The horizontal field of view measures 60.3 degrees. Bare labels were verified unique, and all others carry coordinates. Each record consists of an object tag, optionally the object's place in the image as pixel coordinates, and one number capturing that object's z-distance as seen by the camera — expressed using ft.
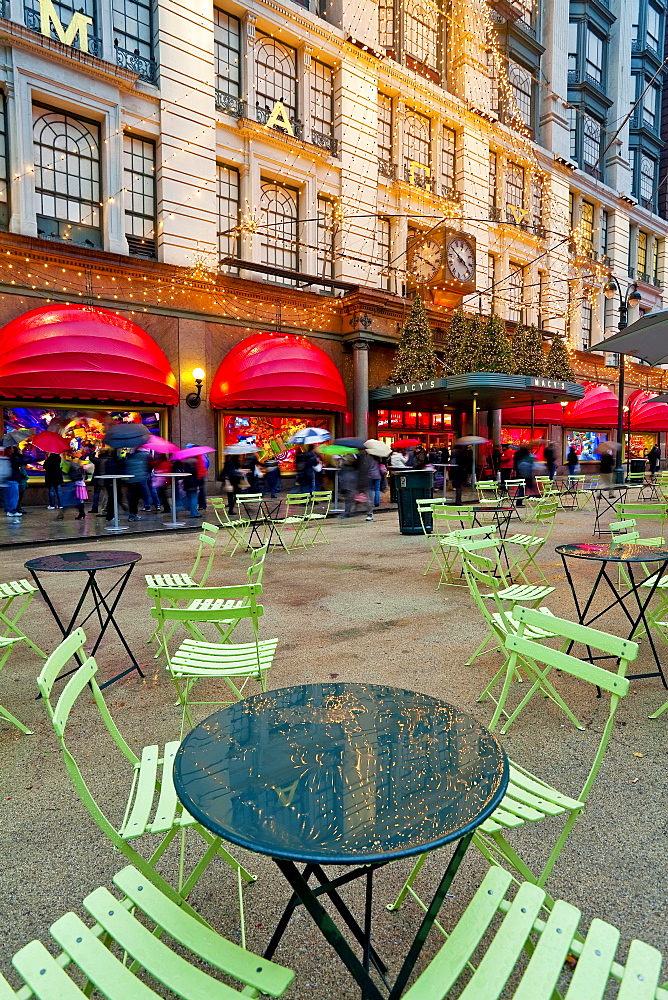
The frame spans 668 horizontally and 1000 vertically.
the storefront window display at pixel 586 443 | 112.27
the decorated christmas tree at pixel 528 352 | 88.74
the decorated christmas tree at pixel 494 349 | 77.46
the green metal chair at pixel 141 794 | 6.25
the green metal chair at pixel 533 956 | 4.82
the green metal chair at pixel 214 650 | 11.53
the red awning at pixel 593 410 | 103.60
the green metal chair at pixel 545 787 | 6.85
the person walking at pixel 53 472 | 49.61
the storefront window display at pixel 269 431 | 64.44
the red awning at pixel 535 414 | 96.22
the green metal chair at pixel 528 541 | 24.34
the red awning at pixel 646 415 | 116.16
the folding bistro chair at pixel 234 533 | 33.96
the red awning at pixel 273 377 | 59.62
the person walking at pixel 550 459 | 80.12
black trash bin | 40.55
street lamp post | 79.07
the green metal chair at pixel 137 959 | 4.83
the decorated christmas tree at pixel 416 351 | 72.33
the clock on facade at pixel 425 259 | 76.13
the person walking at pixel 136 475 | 45.14
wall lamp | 58.90
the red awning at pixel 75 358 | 46.60
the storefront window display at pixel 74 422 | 52.65
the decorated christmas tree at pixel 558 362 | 92.43
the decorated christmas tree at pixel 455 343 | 75.77
